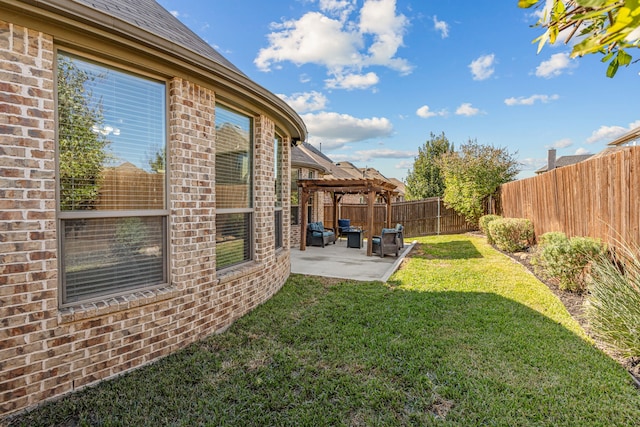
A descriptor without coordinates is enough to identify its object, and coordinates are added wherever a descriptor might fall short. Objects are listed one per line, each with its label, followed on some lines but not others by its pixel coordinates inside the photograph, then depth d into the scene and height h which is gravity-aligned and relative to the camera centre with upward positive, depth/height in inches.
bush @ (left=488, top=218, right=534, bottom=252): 408.2 -30.7
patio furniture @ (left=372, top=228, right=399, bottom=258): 412.5 -39.2
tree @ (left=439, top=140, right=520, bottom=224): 628.4 +68.0
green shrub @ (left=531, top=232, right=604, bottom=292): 221.8 -35.7
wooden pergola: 427.5 +32.0
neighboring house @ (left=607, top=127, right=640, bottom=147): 643.8 +149.2
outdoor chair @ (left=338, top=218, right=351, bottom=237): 592.4 -24.8
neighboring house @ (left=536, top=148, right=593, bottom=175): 1275.8 +199.2
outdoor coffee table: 483.2 -41.1
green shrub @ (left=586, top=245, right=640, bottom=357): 142.2 -46.8
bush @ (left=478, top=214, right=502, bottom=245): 508.1 -23.2
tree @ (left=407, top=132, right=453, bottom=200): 1014.4 +123.6
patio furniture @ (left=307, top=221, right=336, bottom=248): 493.4 -36.0
